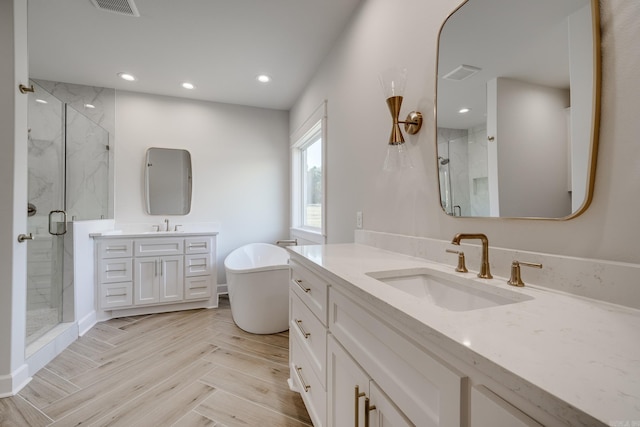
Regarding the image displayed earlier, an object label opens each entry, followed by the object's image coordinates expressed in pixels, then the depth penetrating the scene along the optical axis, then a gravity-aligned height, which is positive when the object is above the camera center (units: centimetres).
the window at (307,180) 304 +48
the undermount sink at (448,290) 83 -27
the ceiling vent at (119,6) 189 +150
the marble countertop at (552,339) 34 -22
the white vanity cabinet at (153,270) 283 -62
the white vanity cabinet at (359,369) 54 -42
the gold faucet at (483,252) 90 -13
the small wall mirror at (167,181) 343 +43
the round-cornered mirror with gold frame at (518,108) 75 +36
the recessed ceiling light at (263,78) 299 +154
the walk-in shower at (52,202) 211 +11
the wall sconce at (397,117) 138 +50
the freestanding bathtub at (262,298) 247 -77
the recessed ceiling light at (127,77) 294 +153
